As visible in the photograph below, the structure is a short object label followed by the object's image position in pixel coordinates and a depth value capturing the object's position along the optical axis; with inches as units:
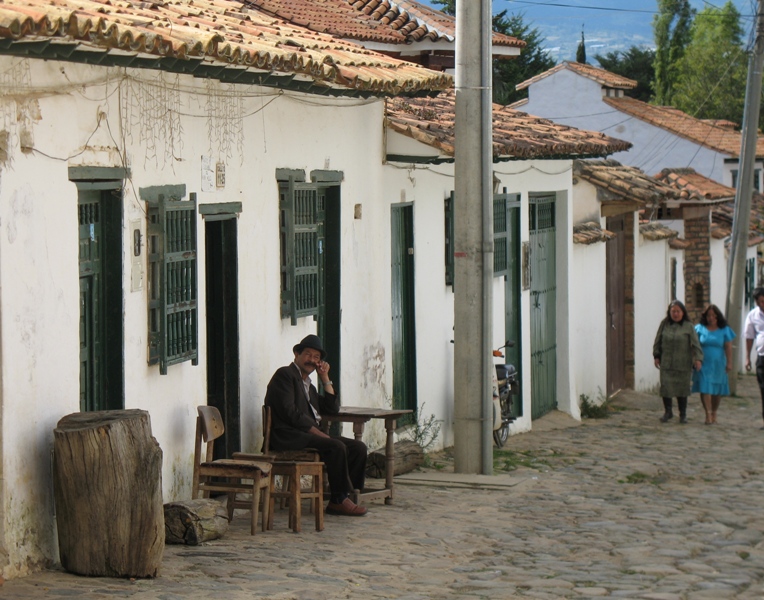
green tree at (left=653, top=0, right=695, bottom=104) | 2527.1
